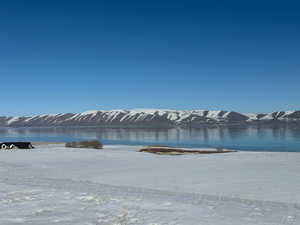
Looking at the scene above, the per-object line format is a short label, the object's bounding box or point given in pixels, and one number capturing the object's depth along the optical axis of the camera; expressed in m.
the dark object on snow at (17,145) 36.77
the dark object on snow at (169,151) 34.34
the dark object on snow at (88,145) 42.12
